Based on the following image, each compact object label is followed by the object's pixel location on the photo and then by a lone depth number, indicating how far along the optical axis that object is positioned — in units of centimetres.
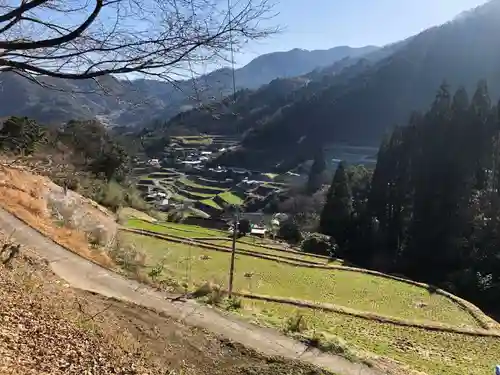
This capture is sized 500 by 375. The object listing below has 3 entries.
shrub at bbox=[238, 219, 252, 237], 3316
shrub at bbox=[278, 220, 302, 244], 3650
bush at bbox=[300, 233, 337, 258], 3105
